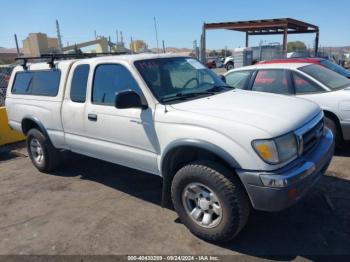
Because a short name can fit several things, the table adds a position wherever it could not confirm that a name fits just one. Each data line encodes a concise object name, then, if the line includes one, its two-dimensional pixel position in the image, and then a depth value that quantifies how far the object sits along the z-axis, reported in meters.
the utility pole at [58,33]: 18.30
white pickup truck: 3.02
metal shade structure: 22.73
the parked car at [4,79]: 12.60
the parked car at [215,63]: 40.97
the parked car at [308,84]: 5.45
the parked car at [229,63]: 33.50
